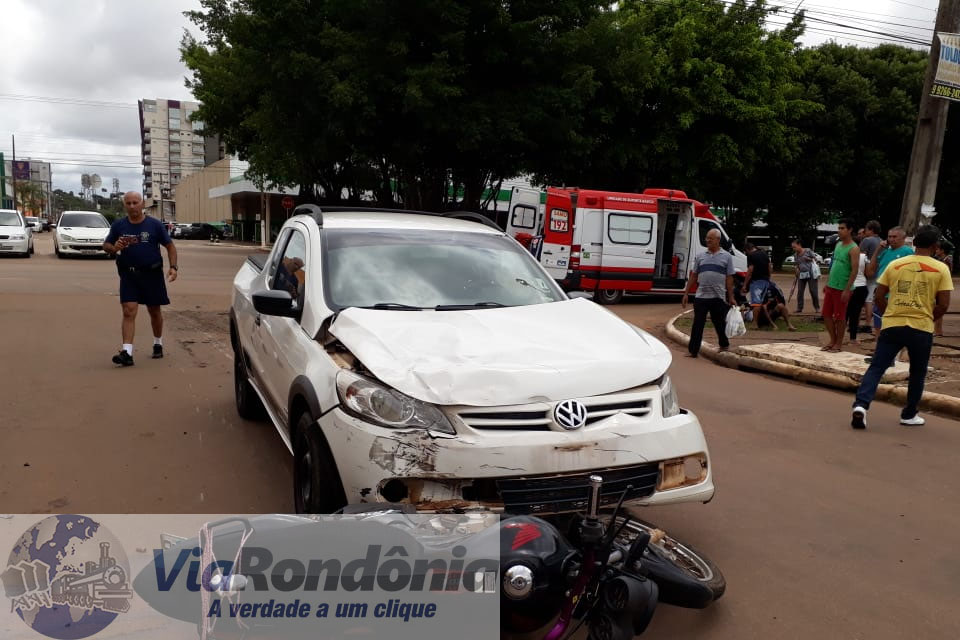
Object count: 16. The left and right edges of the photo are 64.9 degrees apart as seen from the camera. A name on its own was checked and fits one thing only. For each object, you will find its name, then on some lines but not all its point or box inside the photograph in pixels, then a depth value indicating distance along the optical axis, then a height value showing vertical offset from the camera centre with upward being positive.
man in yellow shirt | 6.19 -0.72
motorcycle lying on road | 2.39 -1.17
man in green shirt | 9.66 -0.80
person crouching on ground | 12.98 -1.53
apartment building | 153.12 +9.27
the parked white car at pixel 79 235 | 23.45 -1.68
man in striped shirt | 9.65 -0.91
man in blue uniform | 7.72 -0.77
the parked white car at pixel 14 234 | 23.12 -1.76
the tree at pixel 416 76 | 16.91 +2.81
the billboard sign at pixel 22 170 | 116.74 +1.20
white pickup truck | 3.02 -0.82
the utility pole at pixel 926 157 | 10.30 +0.93
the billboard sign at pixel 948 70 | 9.59 +1.96
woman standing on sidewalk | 15.07 -0.99
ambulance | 16.67 -0.70
